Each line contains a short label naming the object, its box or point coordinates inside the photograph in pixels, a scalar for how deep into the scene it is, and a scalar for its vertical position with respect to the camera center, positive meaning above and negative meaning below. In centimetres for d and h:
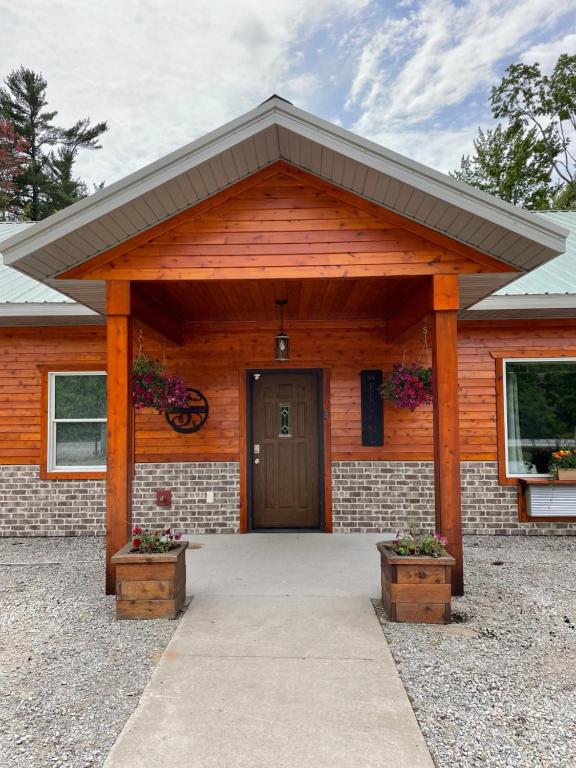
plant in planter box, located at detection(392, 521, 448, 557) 361 -83
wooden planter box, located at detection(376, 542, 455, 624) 353 -112
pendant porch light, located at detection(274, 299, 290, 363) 557 +85
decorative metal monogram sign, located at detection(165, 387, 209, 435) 636 +16
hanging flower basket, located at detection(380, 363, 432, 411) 555 +44
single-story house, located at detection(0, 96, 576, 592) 618 +13
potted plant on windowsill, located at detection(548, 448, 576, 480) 616 -47
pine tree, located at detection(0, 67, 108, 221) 1897 +1077
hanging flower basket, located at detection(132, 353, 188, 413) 511 +43
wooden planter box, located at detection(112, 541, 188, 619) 360 -109
